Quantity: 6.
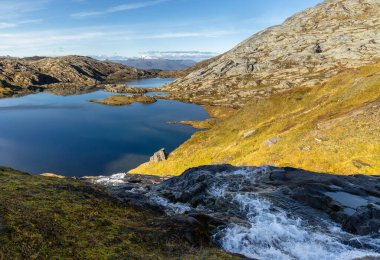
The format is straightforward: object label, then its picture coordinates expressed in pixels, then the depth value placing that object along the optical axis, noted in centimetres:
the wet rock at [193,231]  2062
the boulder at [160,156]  9025
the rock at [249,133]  7638
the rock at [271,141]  6242
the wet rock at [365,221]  2520
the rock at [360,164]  4380
